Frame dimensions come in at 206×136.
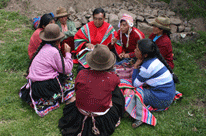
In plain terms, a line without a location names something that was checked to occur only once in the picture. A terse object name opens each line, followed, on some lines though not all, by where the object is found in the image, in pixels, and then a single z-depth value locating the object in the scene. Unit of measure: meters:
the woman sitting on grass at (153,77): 3.02
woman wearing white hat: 4.12
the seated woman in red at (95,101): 2.45
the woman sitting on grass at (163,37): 3.81
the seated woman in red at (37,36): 3.69
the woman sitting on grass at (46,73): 2.92
